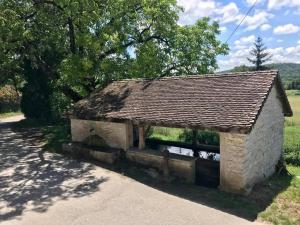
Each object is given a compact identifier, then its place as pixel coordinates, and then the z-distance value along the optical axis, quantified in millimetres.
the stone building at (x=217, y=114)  8692
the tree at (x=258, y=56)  48275
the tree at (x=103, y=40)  13662
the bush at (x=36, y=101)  19343
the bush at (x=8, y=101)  26241
